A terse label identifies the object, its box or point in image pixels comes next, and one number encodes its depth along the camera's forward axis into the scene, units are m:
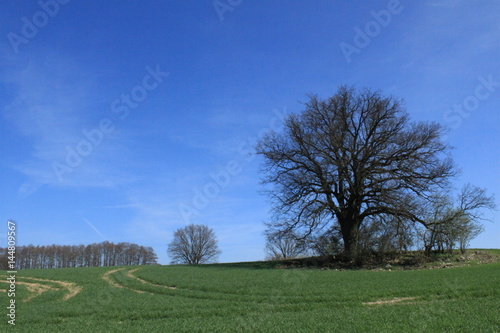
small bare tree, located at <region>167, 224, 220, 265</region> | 95.69
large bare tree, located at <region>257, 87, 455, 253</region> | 32.28
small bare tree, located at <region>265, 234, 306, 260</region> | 34.59
